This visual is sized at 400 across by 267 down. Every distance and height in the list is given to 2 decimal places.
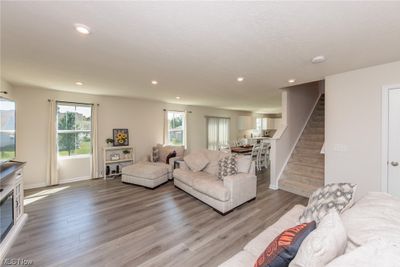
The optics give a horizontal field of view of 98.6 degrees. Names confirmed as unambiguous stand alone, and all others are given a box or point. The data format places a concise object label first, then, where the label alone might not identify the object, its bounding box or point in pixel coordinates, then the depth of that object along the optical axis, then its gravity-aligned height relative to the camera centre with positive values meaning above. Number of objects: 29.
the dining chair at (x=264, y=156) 5.90 -0.81
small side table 4.73 -0.86
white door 2.50 -0.14
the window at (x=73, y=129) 4.45 +0.10
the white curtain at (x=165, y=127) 6.30 +0.22
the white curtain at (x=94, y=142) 4.79 -0.26
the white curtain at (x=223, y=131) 8.40 +0.10
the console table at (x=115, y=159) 4.91 -0.79
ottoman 4.07 -1.02
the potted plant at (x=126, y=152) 5.34 -0.60
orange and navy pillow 0.95 -0.65
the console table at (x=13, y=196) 1.99 -0.83
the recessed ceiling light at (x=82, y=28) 1.56 +0.98
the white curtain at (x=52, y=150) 4.18 -0.42
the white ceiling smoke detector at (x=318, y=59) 2.28 +1.01
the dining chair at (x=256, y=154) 5.67 -0.70
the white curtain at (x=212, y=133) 7.90 +0.00
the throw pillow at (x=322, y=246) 0.85 -0.59
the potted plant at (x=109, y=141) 5.00 -0.24
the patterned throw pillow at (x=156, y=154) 5.44 -0.69
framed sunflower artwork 5.20 -0.13
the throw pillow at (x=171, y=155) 5.05 -0.66
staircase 3.77 -0.74
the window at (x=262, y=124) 10.44 +0.56
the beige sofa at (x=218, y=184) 2.90 -0.95
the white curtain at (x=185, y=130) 6.99 +0.12
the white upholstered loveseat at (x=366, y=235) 0.75 -0.59
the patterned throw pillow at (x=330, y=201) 1.48 -0.60
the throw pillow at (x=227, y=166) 3.28 -0.65
